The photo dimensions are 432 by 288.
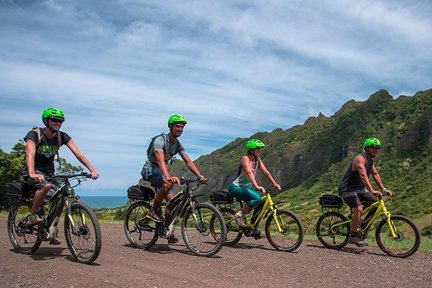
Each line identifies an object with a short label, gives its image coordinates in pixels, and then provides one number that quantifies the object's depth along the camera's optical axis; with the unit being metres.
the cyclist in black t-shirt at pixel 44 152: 7.94
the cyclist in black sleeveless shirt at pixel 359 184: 10.41
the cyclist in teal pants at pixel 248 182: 10.27
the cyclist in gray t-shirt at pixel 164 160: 9.18
